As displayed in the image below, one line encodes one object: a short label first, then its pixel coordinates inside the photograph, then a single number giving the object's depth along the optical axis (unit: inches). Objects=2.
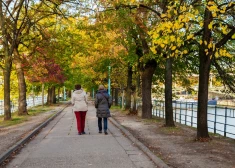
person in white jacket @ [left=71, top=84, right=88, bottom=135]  478.6
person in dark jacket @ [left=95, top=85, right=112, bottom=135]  468.4
